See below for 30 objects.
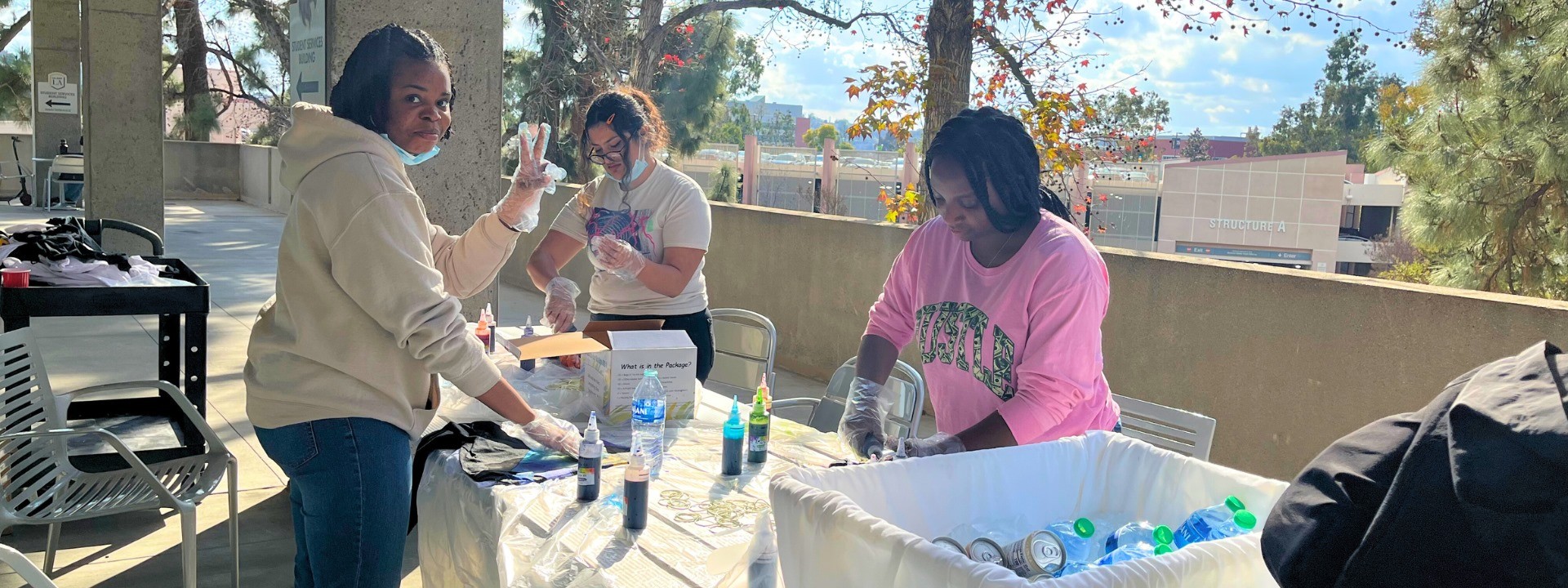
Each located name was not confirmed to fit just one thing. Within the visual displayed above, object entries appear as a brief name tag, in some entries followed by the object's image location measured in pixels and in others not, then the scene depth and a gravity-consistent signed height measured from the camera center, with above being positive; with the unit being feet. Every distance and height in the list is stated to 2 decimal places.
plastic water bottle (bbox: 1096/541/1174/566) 4.89 -1.61
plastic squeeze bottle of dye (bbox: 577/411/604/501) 7.50 -2.09
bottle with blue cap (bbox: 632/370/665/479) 8.42 -2.01
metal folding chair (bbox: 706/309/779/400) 13.85 -2.31
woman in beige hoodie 6.49 -1.05
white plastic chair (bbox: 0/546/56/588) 5.80 -2.30
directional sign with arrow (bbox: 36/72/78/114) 44.70 +1.51
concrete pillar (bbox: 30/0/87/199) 43.45 +3.77
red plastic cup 11.98 -1.61
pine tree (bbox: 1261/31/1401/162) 176.95 +15.02
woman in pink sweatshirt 7.19 -0.81
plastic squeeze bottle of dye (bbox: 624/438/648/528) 7.04 -2.09
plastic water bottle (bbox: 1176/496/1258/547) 5.08 -1.50
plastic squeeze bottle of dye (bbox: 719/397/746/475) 8.23 -2.03
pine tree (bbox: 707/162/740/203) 72.33 -1.02
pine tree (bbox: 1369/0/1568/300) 29.86 +1.81
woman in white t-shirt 11.64 -0.68
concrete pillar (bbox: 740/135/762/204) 80.59 +0.01
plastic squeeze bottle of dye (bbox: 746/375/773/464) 8.71 -2.05
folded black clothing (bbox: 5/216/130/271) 12.74 -1.36
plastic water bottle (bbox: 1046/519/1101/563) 5.35 -1.71
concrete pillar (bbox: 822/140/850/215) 63.31 -0.20
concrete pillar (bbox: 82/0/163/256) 29.76 +0.78
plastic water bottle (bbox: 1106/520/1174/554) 5.24 -1.63
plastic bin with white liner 4.32 -1.51
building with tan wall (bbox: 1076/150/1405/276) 115.24 -1.29
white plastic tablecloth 6.49 -2.36
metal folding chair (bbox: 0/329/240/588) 9.65 -3.19
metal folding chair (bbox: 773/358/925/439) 11.03 -2.26
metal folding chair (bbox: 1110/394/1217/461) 9.61 -2.14
